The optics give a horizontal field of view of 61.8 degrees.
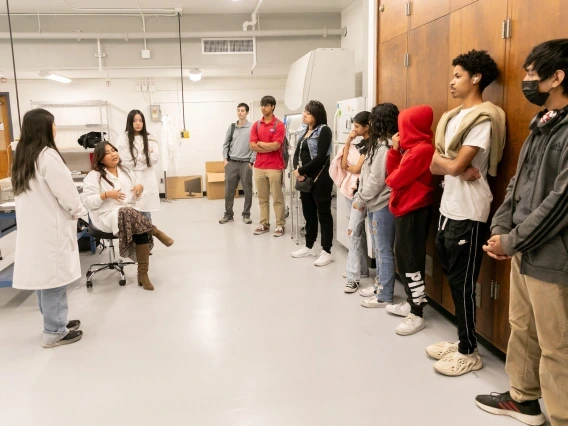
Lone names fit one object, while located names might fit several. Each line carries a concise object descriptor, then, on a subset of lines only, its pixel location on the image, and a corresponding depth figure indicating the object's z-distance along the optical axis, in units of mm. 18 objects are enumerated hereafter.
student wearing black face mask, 1795
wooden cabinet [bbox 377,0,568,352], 2316
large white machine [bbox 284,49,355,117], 5691
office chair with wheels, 4055
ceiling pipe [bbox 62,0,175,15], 6418
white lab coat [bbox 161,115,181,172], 8734
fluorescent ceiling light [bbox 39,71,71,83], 7145
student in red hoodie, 2924
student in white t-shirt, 2420
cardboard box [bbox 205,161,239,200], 8805
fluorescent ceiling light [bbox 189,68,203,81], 7210
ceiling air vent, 7051
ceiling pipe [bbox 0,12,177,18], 6664
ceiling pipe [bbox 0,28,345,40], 6629
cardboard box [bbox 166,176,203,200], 9062
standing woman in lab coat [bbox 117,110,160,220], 4660
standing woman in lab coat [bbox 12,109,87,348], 2811
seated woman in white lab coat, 3916
